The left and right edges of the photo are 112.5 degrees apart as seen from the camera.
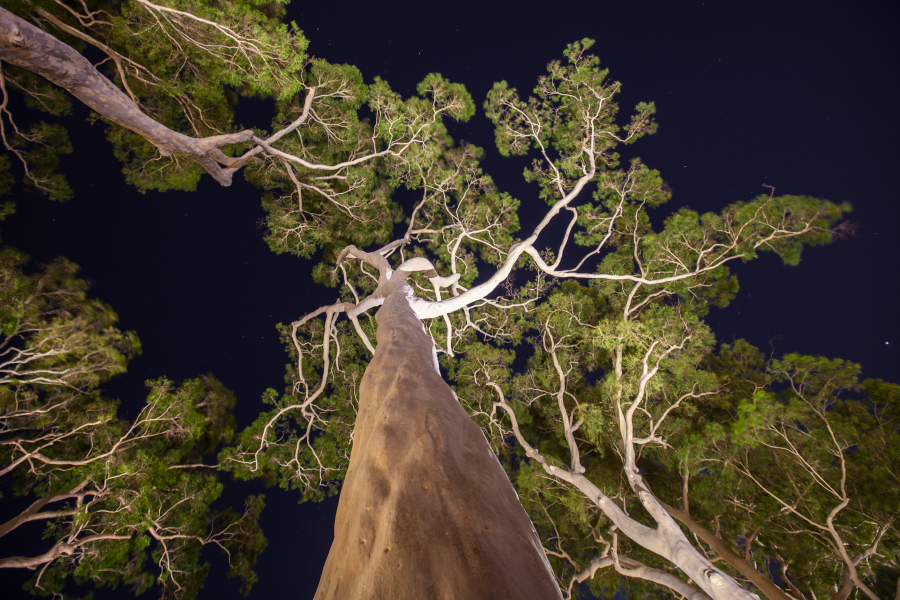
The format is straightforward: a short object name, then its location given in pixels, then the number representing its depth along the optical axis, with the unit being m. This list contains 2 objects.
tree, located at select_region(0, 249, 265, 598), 5.12
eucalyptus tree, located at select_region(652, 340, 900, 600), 4.61
